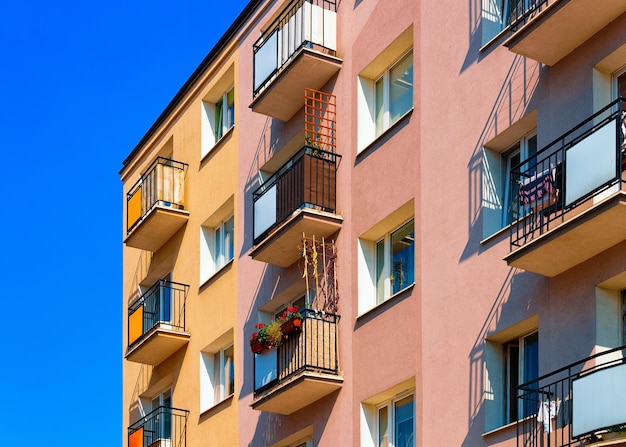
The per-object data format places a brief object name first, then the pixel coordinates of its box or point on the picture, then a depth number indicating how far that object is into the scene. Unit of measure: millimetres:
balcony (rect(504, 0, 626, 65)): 19812
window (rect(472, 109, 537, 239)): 21922
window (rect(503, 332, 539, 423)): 20953
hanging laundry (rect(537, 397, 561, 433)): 19000
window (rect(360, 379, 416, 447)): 23641
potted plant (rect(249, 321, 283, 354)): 26625
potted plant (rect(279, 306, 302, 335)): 25969
